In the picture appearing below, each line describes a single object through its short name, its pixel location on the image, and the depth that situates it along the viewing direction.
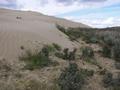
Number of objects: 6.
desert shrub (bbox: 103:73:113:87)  3.69
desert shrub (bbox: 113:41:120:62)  5.74
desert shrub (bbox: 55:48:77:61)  4.98
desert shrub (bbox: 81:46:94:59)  5.38
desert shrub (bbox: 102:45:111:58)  5.90
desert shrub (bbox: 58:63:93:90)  3.33
